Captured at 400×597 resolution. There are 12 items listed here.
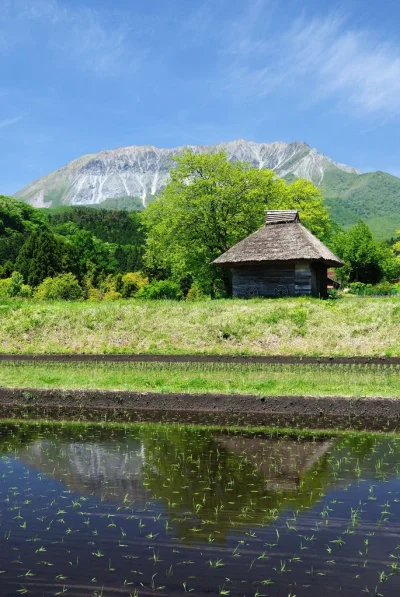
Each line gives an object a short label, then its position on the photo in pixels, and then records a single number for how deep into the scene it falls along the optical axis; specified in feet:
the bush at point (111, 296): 177.78
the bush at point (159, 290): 189.78
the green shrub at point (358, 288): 214.07
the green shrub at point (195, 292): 176.55
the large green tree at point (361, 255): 275.39
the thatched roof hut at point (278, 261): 121.60
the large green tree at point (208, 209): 147.84
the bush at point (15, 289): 160.35
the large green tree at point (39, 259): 200.75
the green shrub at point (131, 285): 207.00
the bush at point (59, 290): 159.43
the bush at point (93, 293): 179.75
